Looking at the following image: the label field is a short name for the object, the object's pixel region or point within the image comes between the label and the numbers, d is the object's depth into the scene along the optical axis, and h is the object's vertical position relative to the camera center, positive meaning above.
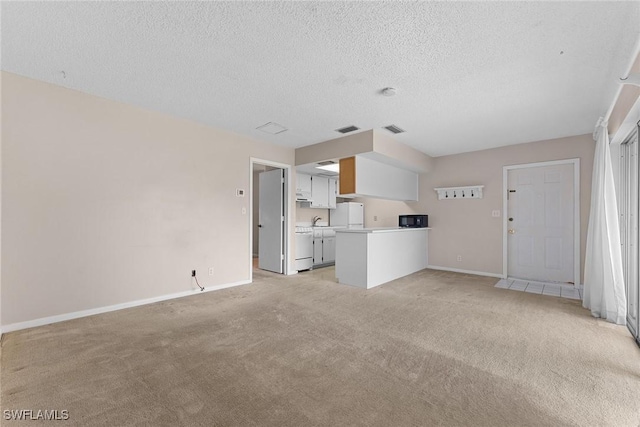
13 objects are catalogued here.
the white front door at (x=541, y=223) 4.68 -0.13
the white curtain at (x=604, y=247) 3.05 -0.37
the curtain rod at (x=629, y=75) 2.06 +1.28
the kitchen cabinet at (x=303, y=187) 5.97 +0.64
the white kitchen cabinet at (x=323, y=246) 6.23 -0.71
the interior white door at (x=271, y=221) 5.59 -0.11
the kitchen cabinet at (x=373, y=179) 4.82 +0.71
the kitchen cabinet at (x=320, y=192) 6.45 +0.58
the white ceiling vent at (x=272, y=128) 4.19 +1.39
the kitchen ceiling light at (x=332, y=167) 5.72 +1.04
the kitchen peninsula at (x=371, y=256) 4.50 -0.70
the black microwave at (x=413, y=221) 6.05 -0.12
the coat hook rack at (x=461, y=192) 5.54 +0.50
